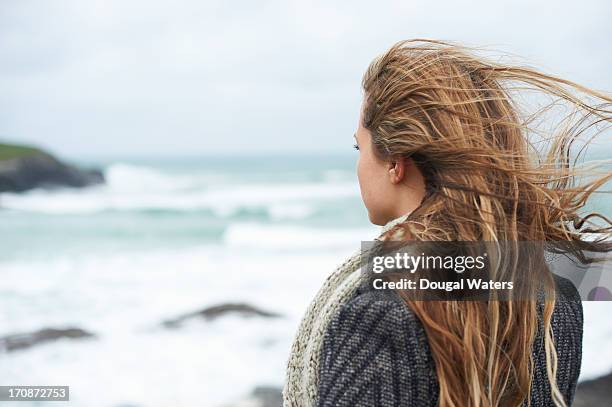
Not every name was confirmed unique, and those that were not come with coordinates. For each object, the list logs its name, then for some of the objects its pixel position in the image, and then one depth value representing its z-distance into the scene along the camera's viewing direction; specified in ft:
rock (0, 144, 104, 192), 71.21
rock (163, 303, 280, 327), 29.09
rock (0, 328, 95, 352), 26.43
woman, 4.25
